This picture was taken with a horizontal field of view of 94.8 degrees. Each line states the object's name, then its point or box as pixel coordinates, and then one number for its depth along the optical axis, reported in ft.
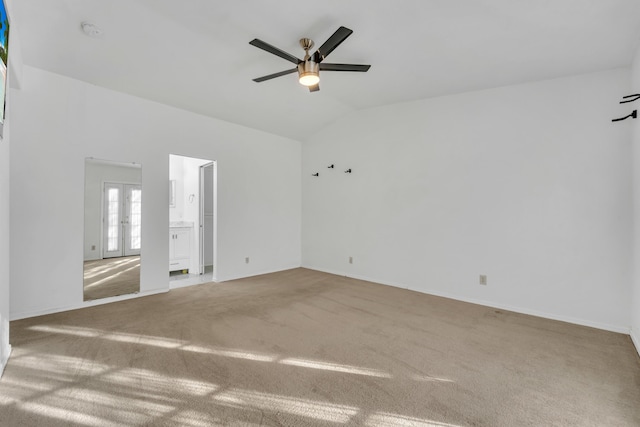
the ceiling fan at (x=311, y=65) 8.61
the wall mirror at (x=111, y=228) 12.15
